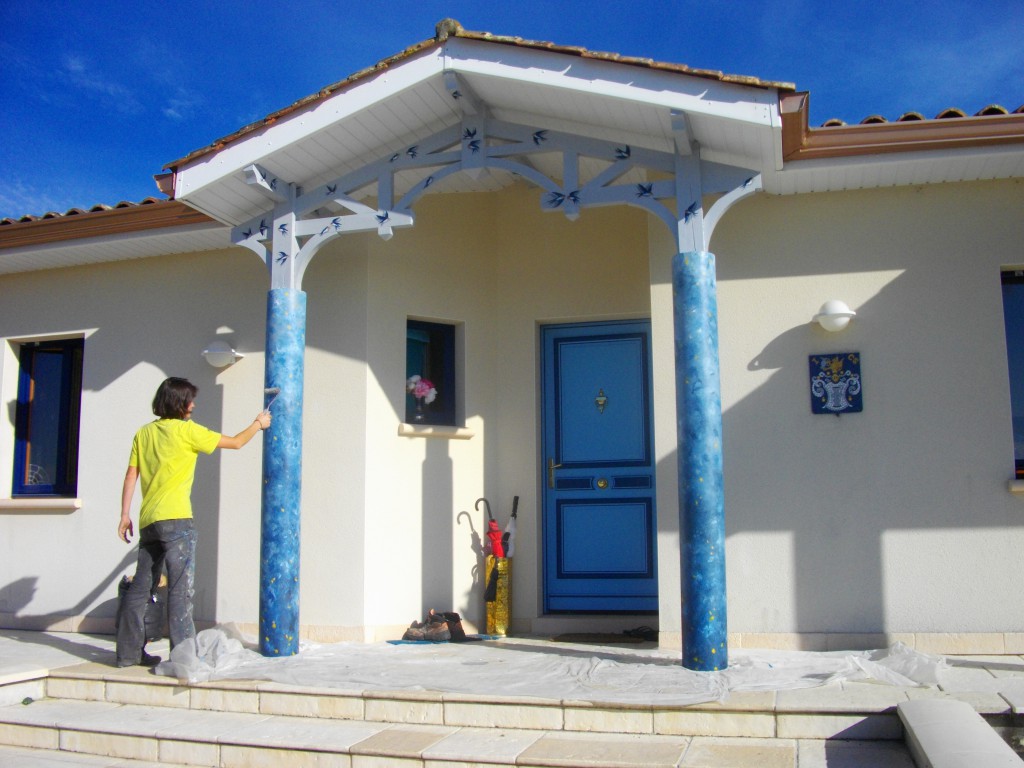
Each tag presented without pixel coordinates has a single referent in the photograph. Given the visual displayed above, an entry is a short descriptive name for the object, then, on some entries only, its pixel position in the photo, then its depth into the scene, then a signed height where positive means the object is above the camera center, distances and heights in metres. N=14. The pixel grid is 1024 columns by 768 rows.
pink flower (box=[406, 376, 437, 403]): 7.40 +0.87
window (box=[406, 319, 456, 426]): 7.50 +1.07
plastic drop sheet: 4.74 -0.99
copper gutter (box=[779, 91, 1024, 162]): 5.50 +2.16
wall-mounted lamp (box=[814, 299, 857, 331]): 5.99 +1.16
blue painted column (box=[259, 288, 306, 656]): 5.86 +0.10
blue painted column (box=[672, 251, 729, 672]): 5.13 +0.18
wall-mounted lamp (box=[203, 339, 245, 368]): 7.30 +1.14
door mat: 6.70 -1.04
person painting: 5.64 -0.05
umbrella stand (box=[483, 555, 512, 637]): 7.20 -0.78
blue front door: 7.31 +0.20
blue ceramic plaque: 6.04 +0.72
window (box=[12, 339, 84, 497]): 8.28 +0.74
